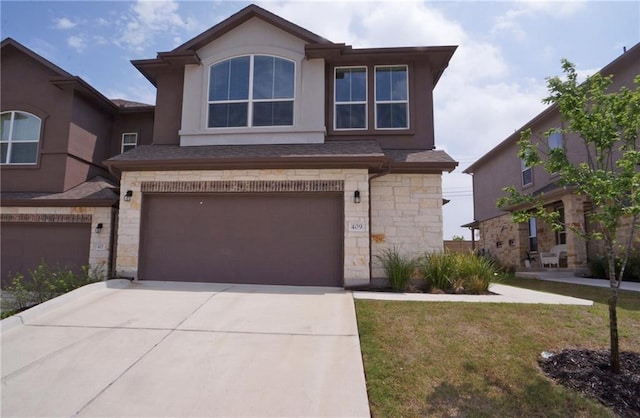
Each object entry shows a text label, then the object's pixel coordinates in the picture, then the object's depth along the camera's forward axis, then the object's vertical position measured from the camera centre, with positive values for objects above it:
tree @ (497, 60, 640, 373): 4.10 +1.17
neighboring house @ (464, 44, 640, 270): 12.81 +2.17
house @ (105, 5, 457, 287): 9.21 +1.96
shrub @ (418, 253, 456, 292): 8.48 -0.57
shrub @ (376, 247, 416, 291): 8.46 -0.51
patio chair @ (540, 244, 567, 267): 14.58 -0.30
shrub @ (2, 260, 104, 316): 7.99 -1.08
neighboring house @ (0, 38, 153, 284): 11.02 +2.42
